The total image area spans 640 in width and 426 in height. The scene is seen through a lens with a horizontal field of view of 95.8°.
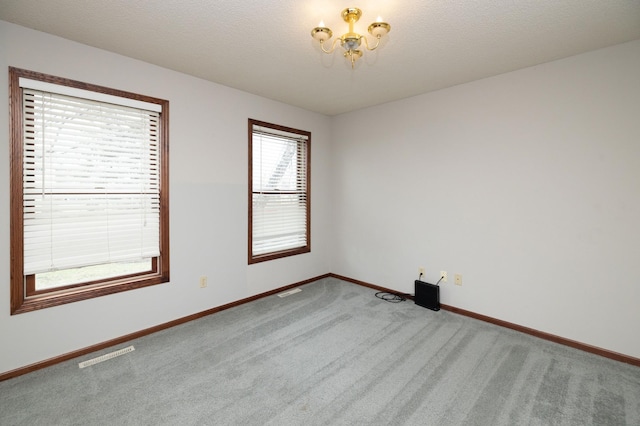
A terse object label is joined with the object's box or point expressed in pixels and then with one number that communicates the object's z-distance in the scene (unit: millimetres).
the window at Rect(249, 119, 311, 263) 3654
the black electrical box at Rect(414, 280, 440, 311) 3299
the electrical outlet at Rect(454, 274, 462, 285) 3232
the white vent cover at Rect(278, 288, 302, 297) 3768
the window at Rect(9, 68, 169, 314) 2152
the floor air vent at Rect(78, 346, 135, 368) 2248
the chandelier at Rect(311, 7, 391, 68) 1698
